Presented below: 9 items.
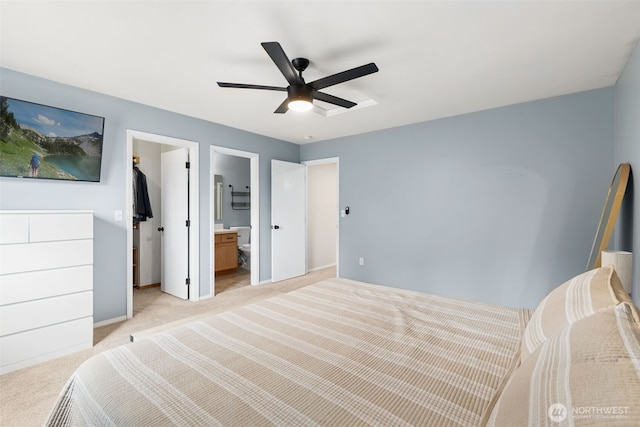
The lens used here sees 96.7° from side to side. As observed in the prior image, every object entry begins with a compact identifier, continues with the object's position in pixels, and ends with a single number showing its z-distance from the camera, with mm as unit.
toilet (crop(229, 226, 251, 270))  5777
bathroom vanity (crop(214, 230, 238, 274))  5031
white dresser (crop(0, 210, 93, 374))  2152
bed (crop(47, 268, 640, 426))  854
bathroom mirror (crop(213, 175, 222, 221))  5680
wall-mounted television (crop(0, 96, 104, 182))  2404
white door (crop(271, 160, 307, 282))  4770
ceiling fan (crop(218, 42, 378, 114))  1818
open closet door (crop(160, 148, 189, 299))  3881
